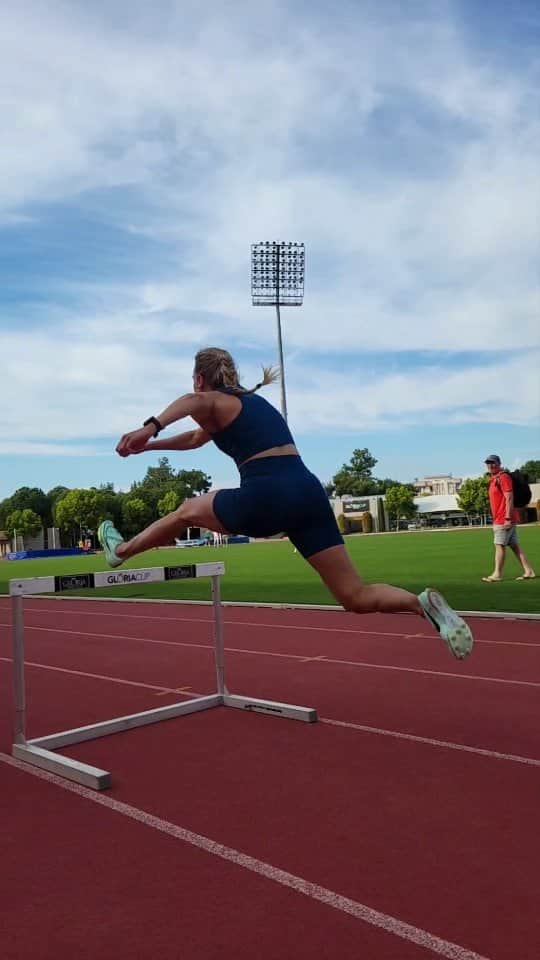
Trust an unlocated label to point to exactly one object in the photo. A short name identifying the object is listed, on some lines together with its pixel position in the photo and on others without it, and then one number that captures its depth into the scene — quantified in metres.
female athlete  3.41
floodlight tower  40.25
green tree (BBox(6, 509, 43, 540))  85.31
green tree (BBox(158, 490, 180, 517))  91.02
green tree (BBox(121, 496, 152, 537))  89.75
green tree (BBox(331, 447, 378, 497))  124.06
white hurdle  4.16
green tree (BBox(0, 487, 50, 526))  95.12
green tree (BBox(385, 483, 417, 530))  84.31
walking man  11.84
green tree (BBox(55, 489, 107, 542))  80.50
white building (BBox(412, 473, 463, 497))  141.62
